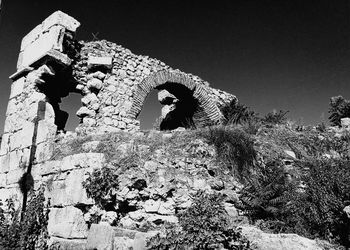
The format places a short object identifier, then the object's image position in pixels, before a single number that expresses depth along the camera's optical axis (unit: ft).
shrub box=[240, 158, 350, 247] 12.75
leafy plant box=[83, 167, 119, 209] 15.07
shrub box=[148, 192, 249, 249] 10.71
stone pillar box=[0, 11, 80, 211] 21.01
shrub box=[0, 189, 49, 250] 15.64
